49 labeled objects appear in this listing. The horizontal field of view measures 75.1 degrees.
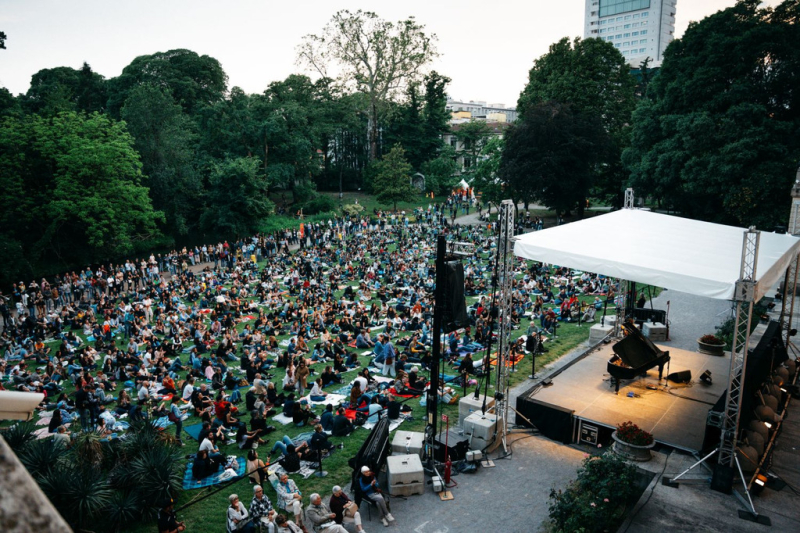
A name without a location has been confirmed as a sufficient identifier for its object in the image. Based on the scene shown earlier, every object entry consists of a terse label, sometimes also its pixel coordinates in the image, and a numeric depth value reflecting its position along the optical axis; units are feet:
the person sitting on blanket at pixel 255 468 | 32.42
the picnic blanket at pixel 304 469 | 34.78
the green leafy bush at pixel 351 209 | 154.81
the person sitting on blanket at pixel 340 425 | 39.40
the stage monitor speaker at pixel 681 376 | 44.42
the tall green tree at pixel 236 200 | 127.85
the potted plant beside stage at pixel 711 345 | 52.65
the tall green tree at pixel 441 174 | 190.70
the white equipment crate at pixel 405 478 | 32.17
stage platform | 37.78
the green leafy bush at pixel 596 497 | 25.91
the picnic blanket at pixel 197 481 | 33.45
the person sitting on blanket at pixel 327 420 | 39.46
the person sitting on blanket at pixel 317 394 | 46.80
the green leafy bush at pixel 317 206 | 160.15
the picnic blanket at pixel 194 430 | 40.71
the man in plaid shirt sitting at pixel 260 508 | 28.07
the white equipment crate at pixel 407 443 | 35.17
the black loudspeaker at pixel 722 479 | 30.55
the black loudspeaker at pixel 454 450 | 36.01
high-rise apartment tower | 477.36
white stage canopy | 31.91
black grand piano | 41.86
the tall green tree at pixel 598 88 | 139.33
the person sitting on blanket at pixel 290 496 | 28.14
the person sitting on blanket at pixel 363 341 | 60.86
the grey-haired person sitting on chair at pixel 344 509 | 28.02
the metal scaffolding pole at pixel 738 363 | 29.25
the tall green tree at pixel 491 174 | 149.79
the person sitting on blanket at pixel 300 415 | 41.47
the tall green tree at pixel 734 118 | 86.02
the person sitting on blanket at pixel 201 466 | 33.83
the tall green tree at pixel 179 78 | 168.55
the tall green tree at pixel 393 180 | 158.20
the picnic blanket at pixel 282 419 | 42.47
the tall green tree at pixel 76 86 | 165.39
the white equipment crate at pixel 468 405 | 38.91
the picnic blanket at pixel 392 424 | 41.08
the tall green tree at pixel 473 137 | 209.52
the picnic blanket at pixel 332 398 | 46.42
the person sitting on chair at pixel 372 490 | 29.86
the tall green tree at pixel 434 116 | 198.18
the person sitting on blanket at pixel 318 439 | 34.73
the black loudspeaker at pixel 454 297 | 34.17
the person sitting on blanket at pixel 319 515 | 27.73
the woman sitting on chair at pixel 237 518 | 27.53
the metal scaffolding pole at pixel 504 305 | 35.12
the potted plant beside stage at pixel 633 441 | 33.76
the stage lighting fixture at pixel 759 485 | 30.22
